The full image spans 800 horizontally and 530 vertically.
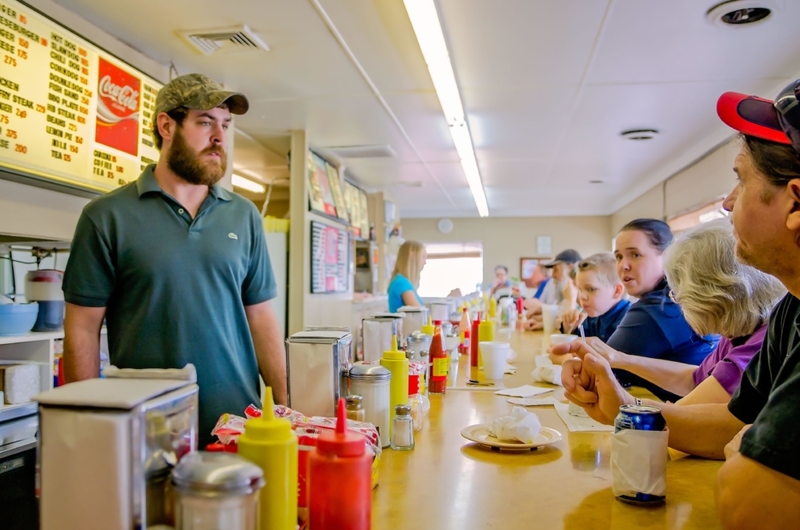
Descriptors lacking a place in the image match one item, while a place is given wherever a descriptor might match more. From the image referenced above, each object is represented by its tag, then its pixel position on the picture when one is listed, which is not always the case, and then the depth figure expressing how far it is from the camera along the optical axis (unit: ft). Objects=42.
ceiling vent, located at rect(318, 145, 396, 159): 19.92
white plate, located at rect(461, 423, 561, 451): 4.86
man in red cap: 3.06
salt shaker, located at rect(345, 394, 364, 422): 4.27
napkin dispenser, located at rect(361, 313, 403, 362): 6.97
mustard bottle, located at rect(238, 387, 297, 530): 2.46
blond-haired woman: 16.19
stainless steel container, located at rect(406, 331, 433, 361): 7.50
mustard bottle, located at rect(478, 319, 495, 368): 10.32
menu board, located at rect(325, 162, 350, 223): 21.12
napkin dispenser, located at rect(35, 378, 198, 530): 2.15
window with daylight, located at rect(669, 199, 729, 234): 20.31
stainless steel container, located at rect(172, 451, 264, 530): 2.08
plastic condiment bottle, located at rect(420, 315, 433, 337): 8.35
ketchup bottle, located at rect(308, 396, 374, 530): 2.61
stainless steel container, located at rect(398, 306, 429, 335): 9.87
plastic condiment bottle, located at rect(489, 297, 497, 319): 14.16
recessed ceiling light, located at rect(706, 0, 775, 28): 9.53
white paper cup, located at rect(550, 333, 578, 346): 9.38
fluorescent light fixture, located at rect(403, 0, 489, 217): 9.59
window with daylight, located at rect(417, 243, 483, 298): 41.78
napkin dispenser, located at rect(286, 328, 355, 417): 4.47
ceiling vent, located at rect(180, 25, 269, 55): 10.74
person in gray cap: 17.84
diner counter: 3.51
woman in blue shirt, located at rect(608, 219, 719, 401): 7.84
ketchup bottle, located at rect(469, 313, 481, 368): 9.26
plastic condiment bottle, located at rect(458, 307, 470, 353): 12.52
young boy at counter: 11.47
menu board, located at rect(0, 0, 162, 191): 8.44
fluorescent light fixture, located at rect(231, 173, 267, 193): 24.29
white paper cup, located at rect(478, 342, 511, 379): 8.44
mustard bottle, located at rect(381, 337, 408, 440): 5.11
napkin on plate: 4.93
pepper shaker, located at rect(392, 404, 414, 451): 4.80
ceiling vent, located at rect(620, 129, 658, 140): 18.01
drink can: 3.70
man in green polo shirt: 6.05
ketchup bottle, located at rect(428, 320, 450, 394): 7.23
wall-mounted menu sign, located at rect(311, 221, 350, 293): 19.11
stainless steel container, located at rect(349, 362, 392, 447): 4.50
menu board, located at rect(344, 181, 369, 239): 24.34
